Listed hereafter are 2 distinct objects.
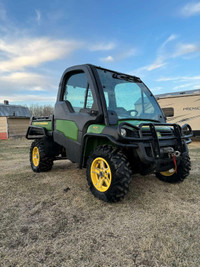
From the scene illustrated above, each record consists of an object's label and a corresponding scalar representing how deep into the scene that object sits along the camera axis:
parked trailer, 11.48
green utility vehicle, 2.64
